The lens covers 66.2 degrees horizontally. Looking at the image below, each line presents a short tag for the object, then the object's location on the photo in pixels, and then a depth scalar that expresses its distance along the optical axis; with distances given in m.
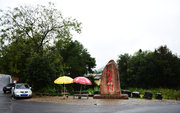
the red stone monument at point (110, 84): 13.91
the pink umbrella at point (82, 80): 14.15
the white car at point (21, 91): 14.85
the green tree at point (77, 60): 37.34
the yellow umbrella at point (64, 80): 14.39
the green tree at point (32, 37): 19.69
